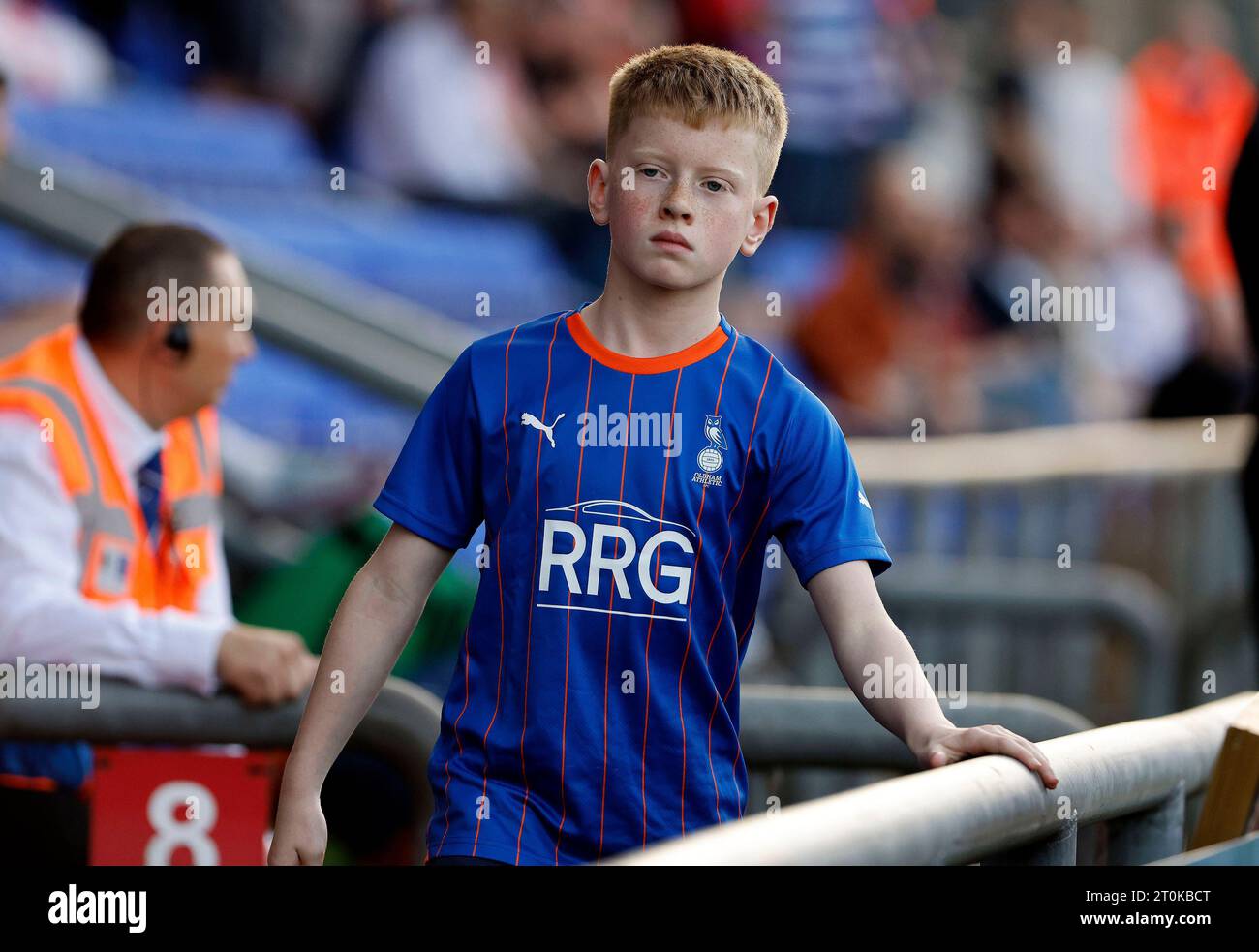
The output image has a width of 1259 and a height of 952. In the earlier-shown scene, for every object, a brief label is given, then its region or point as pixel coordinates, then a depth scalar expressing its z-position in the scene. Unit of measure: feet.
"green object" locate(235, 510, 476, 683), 25.32
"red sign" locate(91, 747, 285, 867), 17.10
